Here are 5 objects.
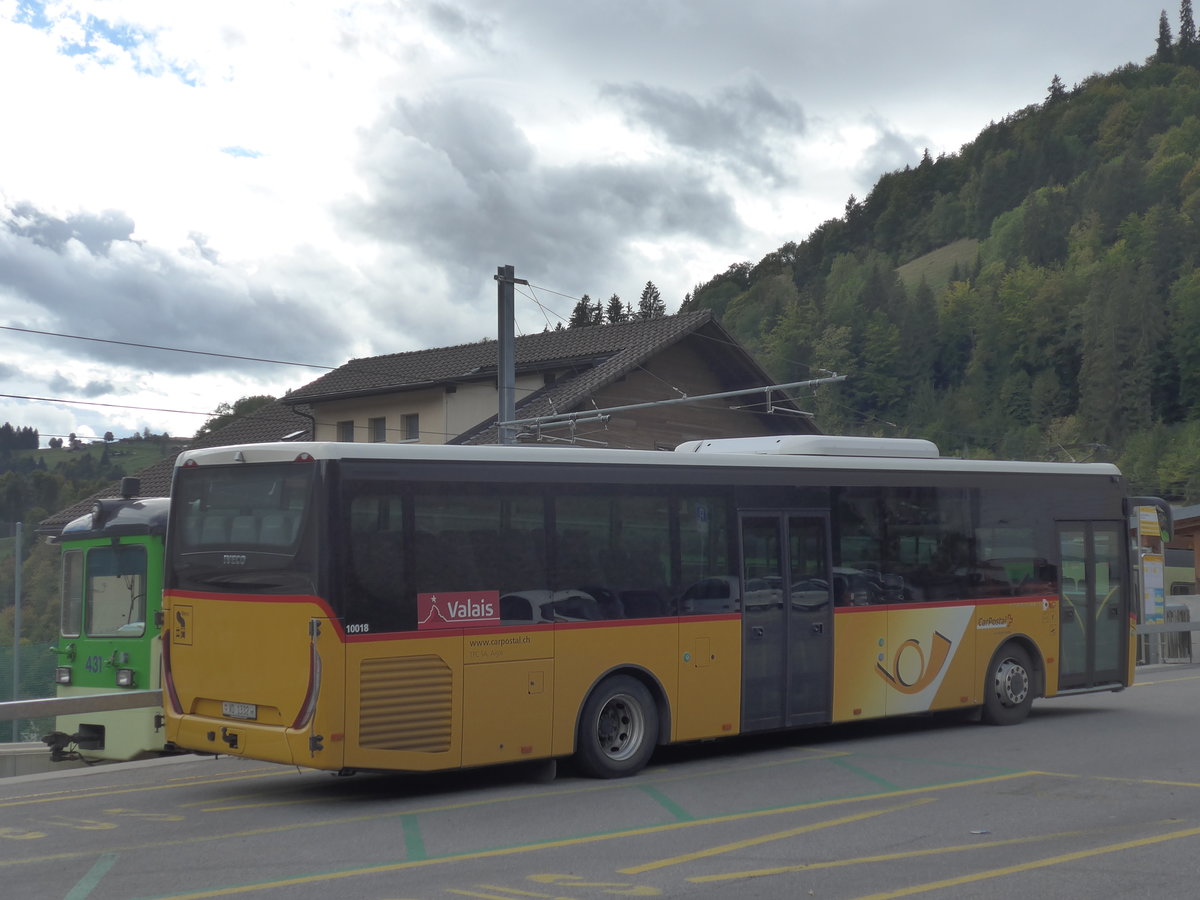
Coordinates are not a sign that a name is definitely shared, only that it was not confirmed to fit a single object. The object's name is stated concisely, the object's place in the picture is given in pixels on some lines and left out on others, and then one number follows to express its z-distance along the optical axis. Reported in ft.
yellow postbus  35.09
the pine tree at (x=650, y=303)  566.35
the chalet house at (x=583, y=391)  130.52
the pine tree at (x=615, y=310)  537.57
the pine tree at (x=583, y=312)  521.24
